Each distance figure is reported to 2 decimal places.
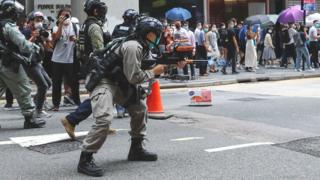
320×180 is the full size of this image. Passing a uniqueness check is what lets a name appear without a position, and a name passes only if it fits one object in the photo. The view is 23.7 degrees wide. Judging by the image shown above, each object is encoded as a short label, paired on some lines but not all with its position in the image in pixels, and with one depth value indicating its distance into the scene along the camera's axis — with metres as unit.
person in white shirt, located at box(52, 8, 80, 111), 14.18
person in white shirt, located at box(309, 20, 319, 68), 29.08
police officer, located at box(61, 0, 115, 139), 11.15
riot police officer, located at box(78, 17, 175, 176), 7.61
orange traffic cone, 12.70
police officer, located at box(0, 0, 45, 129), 10.87
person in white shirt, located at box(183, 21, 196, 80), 24.10
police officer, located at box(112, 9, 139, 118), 11.94
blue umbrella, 30.65
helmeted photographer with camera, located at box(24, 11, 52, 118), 11.68
